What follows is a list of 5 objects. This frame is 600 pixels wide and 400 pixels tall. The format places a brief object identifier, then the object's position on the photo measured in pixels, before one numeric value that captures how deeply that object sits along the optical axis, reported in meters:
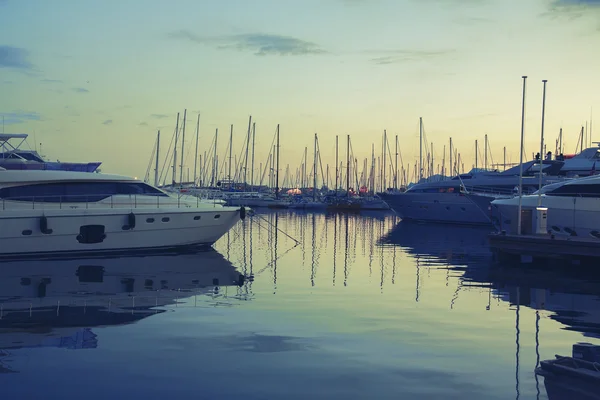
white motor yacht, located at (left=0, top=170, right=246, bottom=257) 23.25
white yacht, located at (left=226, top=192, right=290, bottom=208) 83.91
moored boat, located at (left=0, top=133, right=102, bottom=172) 27.77
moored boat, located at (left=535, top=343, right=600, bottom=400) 8.36
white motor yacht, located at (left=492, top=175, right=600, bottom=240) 25.23
